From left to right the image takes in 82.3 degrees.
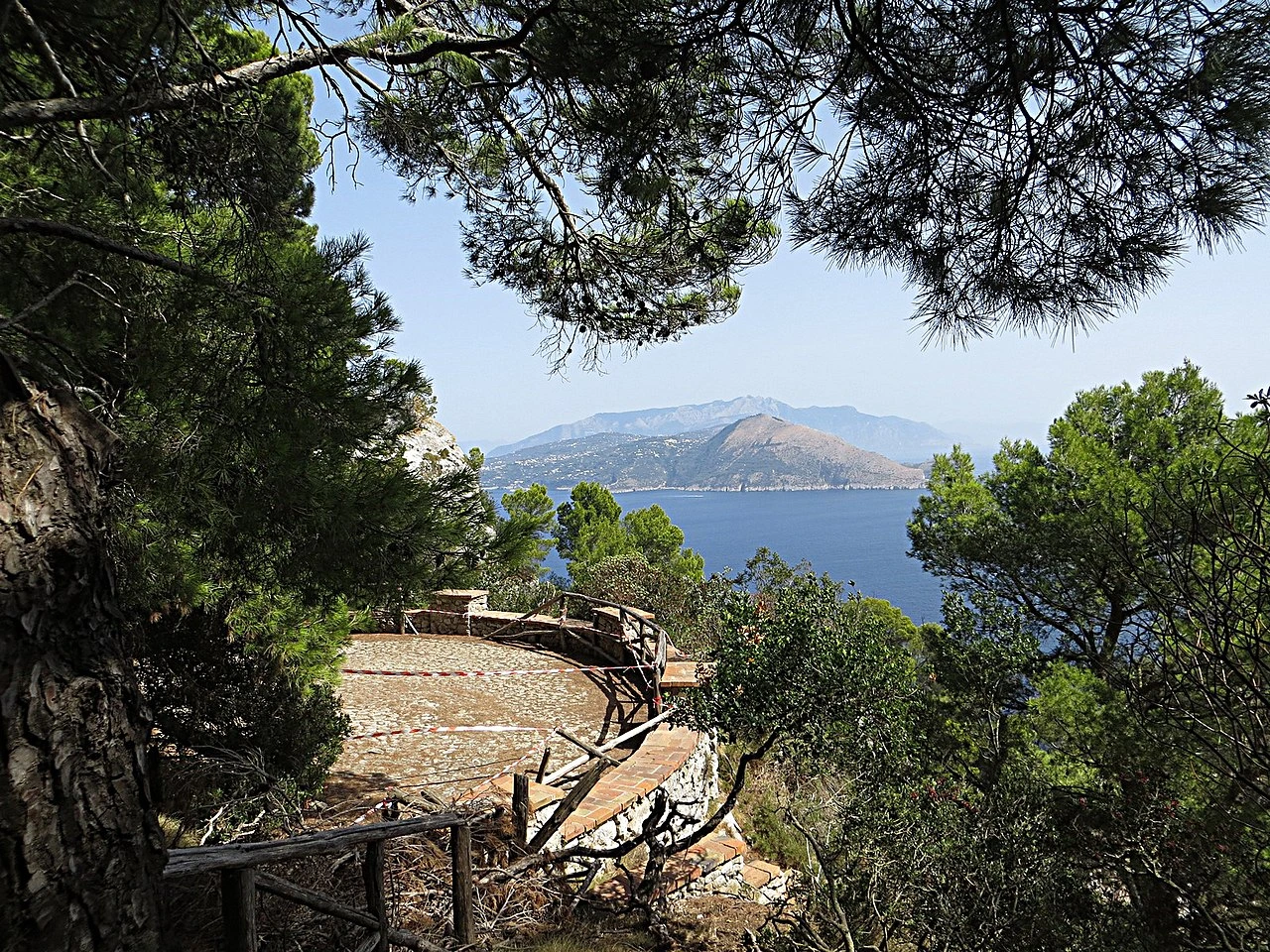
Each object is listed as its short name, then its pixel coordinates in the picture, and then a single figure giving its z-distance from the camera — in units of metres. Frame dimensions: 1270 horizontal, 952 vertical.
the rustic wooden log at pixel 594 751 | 4.84
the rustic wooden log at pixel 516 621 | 10.74
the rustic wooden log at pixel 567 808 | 4.68
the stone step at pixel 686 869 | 4.93
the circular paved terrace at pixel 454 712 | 6.13
